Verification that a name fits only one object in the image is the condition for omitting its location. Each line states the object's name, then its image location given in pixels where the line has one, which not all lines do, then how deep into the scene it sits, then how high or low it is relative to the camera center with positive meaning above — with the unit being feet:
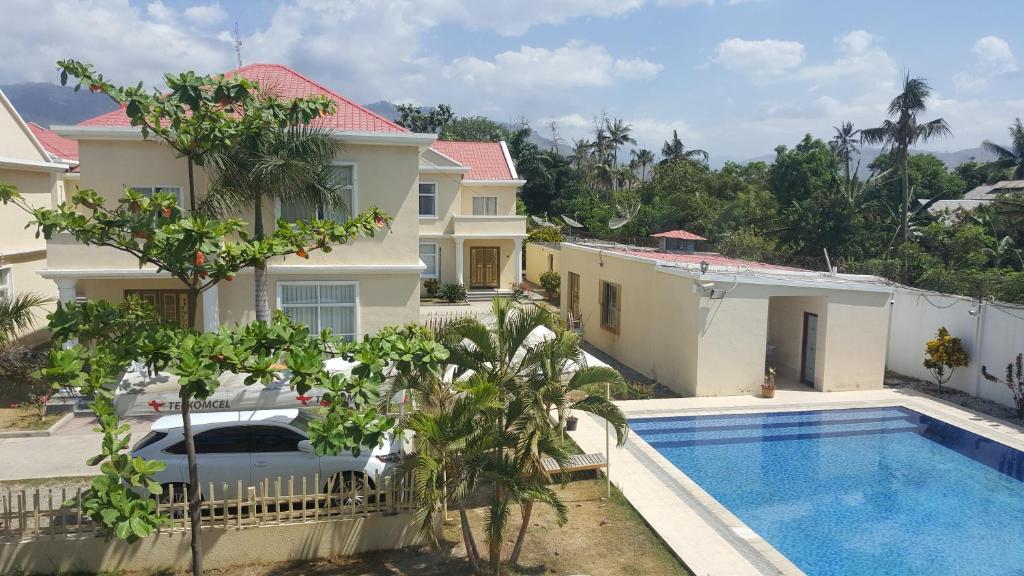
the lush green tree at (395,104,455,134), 204.44 +28.69
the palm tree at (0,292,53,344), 53.42 -8.66
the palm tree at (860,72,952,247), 122.83 +16.70
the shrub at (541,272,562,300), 116.06 -12.02
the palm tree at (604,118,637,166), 249.96 +28.43
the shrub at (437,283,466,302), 108.68 -12.99
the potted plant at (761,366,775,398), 59.62 -14.91
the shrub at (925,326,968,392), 60.39 -12.22
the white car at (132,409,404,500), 32.09 -11.78
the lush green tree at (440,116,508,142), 253.65 +31.81
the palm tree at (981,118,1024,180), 171.12 +16.98
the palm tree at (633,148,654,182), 253.65 +20.77
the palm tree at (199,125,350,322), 49.16 +2.68
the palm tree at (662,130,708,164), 247.29 +22.79
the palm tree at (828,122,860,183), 178.60 +19.66
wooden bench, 39.73 -14.66
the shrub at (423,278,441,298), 112.16 -12.40
